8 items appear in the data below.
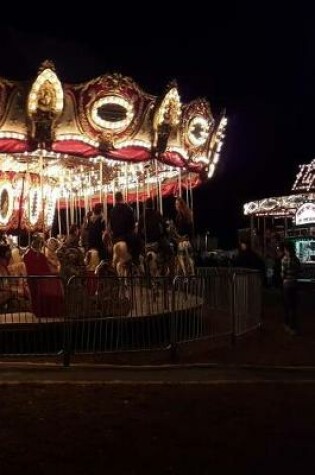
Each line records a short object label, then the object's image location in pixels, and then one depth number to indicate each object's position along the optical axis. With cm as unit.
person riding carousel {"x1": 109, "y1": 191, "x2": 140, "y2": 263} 1454
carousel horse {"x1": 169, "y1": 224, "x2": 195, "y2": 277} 1688
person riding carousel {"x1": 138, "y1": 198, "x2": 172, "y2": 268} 1580
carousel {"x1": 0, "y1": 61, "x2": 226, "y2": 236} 1259
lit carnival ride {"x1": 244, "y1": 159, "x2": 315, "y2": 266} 3447
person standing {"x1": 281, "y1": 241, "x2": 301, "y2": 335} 1391
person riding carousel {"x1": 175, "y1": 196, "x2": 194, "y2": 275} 1692
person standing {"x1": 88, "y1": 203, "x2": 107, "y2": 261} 1520
